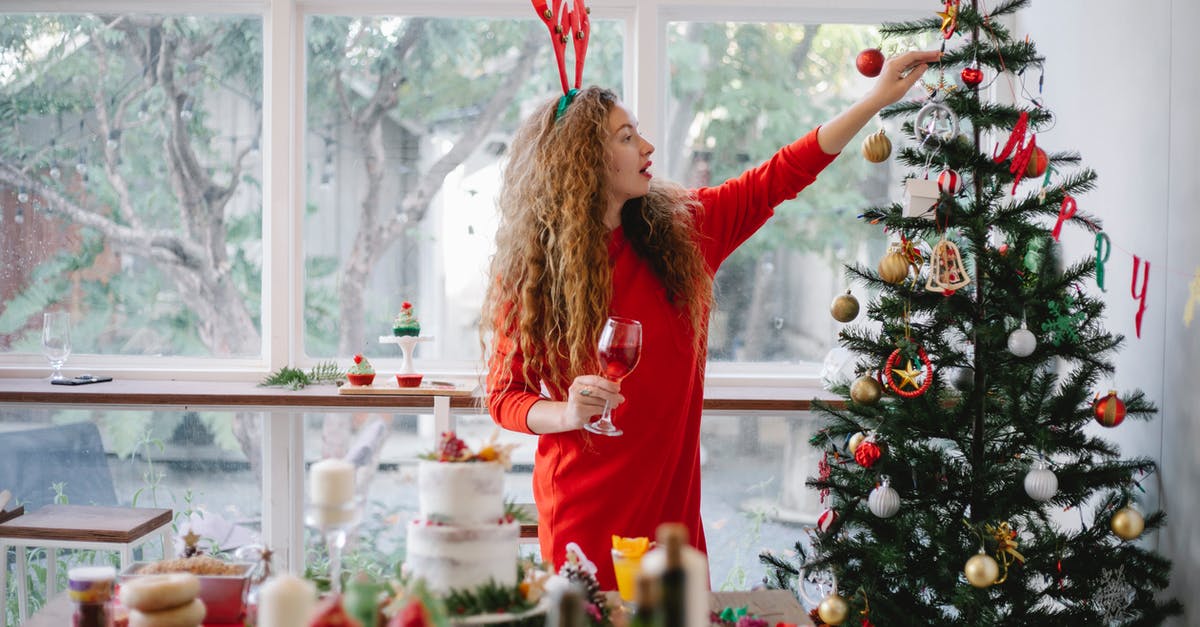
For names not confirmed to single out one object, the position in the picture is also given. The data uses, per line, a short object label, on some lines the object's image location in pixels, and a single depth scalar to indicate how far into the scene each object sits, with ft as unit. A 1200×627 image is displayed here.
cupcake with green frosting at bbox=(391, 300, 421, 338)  10.44
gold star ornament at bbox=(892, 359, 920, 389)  6.89
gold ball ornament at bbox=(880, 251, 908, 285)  6.83
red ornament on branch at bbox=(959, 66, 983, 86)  6.64
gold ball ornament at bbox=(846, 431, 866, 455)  7.13
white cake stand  10.45
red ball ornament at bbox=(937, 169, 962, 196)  6.64
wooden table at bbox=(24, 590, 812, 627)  4.80
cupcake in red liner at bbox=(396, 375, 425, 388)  10.21
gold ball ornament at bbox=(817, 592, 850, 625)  6.64
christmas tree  6.64
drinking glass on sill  10.37
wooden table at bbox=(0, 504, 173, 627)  9.06
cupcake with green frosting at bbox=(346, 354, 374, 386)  10.16
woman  6.29
